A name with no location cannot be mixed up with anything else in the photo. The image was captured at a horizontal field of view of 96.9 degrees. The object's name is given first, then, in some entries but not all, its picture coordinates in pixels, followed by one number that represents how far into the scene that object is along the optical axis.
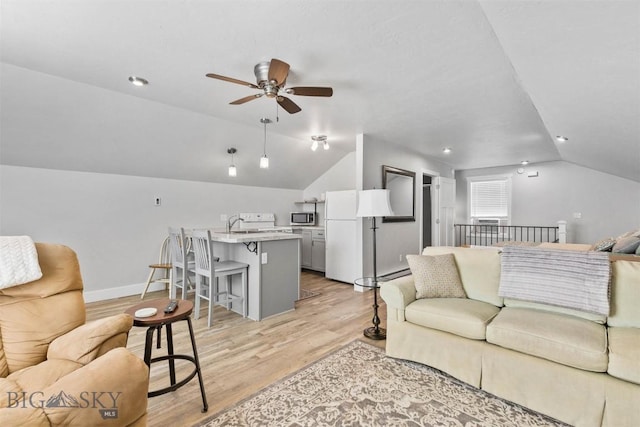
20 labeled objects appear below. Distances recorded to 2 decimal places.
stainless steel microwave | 6.16
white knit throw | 1.48
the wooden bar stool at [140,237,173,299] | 4.11
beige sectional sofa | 1.58
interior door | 6.60
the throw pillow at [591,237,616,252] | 3.14
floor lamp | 2.84
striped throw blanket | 1.95
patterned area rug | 1.69
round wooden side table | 1.62
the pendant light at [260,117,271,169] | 3.41
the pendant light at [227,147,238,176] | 4.63
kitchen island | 3.25
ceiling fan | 2.26
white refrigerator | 4.77
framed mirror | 5.49
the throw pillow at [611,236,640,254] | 2.68
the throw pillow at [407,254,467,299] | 2.50
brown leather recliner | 1.07
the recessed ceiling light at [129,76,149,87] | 2.76
